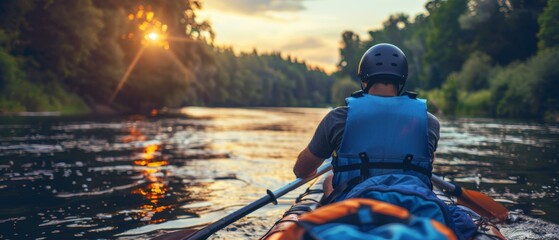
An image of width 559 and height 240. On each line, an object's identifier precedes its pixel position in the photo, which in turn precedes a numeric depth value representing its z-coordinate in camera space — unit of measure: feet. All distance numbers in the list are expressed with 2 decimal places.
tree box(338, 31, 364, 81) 460.26
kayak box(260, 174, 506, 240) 10.00
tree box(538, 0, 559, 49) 117.60
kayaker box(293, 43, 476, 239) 10.65
